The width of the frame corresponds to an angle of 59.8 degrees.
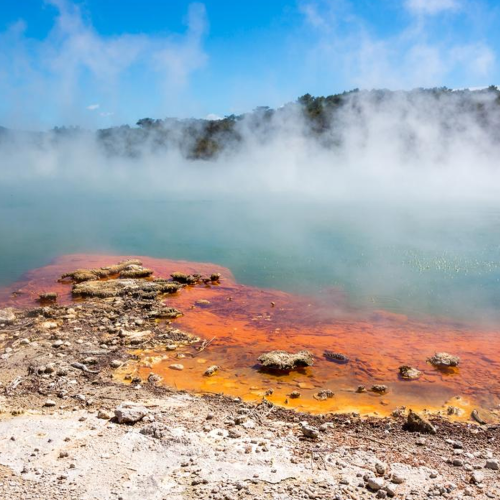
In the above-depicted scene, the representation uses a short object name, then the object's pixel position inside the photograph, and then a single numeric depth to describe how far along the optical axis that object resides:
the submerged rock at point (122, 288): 7.52
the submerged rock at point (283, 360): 5.07
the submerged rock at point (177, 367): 4.98
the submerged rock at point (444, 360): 5.27
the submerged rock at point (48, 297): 7.62
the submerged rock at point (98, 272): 8.82
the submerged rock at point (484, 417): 4.02
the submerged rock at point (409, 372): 5.00
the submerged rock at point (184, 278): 8.68
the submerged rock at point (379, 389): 4.66
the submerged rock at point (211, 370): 4.89
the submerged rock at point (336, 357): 5.44
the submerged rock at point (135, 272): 8.96
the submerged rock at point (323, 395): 4.47
